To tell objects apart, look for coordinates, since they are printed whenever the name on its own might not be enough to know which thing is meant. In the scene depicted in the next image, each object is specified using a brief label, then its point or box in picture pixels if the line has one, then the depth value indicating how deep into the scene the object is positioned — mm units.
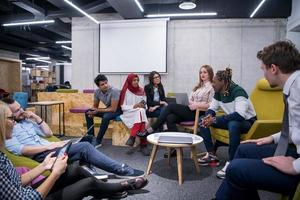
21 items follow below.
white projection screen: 6570
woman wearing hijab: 4012
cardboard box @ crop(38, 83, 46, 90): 14489
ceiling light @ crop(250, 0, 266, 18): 5508
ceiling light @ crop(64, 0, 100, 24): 5630
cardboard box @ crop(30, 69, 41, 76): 15484
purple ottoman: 5047
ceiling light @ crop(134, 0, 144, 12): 5653
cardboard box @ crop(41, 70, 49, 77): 16428
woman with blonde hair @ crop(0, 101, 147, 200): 1124
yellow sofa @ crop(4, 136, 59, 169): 1888
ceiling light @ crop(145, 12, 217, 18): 6084
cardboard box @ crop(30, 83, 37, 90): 14141
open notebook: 2672
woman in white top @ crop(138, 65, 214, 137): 3753
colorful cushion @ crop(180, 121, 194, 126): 3685
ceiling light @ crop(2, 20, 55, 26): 6762
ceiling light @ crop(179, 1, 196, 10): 5445
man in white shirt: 1271
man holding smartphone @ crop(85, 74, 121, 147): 4289
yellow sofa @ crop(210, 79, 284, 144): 3188
